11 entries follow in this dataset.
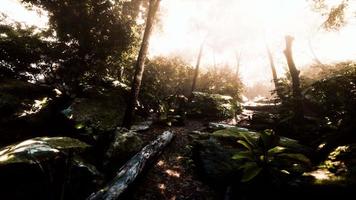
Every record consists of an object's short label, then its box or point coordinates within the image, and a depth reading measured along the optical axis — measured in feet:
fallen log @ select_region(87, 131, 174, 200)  17.75
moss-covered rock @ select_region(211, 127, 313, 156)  24.49
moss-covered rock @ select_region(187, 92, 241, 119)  52.14
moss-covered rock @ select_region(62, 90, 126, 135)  33.09
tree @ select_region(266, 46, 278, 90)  86.20
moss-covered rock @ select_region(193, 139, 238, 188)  23.02
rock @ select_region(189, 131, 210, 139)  31.04
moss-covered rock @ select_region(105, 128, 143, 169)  25.09
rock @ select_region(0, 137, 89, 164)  10.62
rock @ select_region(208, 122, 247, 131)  36.25
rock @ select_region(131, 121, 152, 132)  36.24
